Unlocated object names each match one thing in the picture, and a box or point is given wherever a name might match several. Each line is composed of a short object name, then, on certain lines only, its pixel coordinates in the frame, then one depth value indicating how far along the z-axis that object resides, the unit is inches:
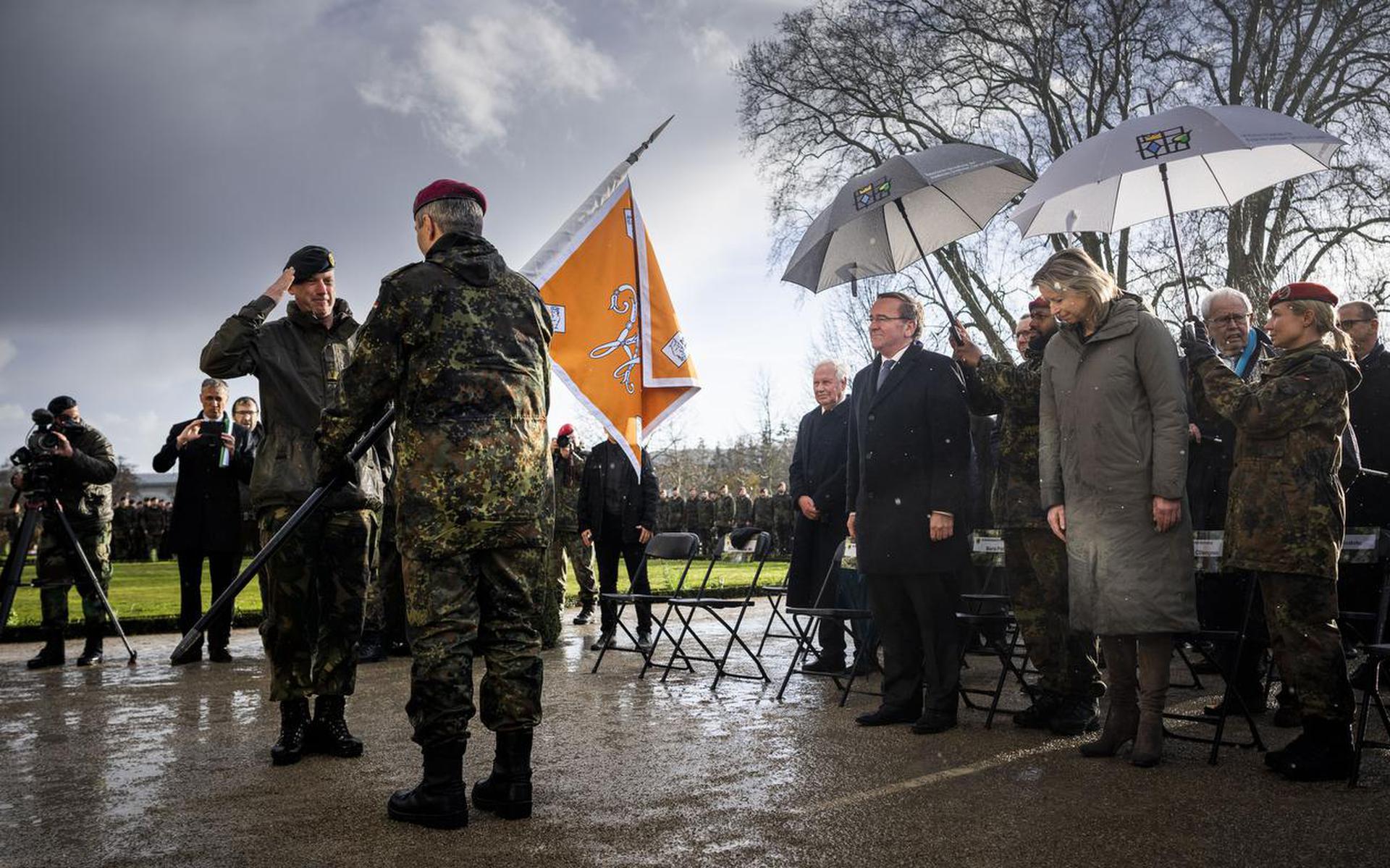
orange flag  237.8
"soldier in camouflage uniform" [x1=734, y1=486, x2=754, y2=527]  1314.0
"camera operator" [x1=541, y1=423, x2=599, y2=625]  472.7
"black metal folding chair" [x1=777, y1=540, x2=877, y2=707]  242.8
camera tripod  306.3
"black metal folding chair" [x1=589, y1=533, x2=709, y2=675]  321.0
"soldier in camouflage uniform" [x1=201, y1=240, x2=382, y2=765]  186.2
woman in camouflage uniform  167.3
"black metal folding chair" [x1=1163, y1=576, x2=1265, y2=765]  180.9
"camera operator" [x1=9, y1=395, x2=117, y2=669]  323.3
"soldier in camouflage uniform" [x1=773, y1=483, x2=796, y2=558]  1216.2
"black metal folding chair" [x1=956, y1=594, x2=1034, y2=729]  217.8
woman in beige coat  175.8
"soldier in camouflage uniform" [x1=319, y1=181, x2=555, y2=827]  145.3
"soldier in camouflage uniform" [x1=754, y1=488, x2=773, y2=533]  1282.0
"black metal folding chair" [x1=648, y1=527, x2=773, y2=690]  279.1
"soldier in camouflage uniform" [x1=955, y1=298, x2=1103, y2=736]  212.4
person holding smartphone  344.8
